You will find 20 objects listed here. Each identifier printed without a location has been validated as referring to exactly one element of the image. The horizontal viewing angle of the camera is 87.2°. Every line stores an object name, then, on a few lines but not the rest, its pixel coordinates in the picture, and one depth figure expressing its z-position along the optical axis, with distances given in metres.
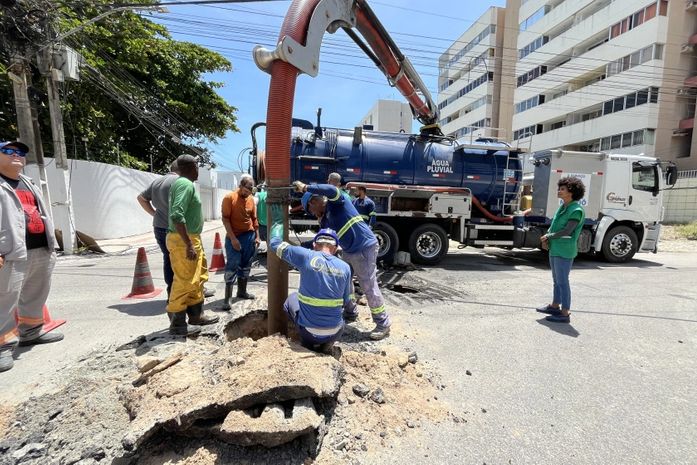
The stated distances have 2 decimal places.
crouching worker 2.74
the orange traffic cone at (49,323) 3.96
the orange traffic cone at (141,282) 5.32
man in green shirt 3.38
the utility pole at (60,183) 8.50
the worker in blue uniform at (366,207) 6.30
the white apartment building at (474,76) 38.75
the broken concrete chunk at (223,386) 2.05
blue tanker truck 7.99
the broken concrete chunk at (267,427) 1.93
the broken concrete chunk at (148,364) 2.64
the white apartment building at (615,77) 22.03
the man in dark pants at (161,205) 3.92
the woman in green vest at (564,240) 4.48
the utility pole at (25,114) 7.74
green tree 12.10
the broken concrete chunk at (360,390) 2.60
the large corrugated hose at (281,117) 2.79
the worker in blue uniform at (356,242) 3.84
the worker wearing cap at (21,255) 3.04
